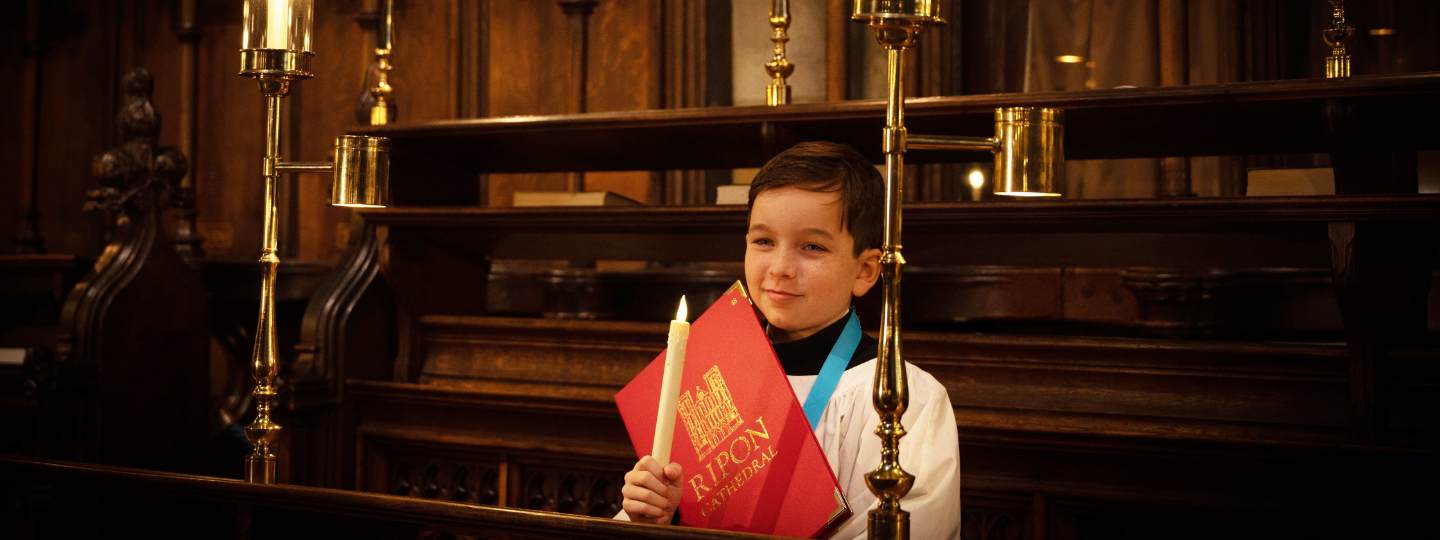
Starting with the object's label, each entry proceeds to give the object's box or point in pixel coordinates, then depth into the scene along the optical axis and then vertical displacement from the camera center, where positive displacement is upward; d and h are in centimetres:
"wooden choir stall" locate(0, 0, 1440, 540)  222 -9
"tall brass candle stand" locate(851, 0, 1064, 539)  126 +5
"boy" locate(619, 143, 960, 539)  152 +2
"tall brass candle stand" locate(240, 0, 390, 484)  178 +31
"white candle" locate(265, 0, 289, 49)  178 +40
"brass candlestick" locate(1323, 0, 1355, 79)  248 +54
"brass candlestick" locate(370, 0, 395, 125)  322 +58
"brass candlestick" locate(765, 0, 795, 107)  289 +56
